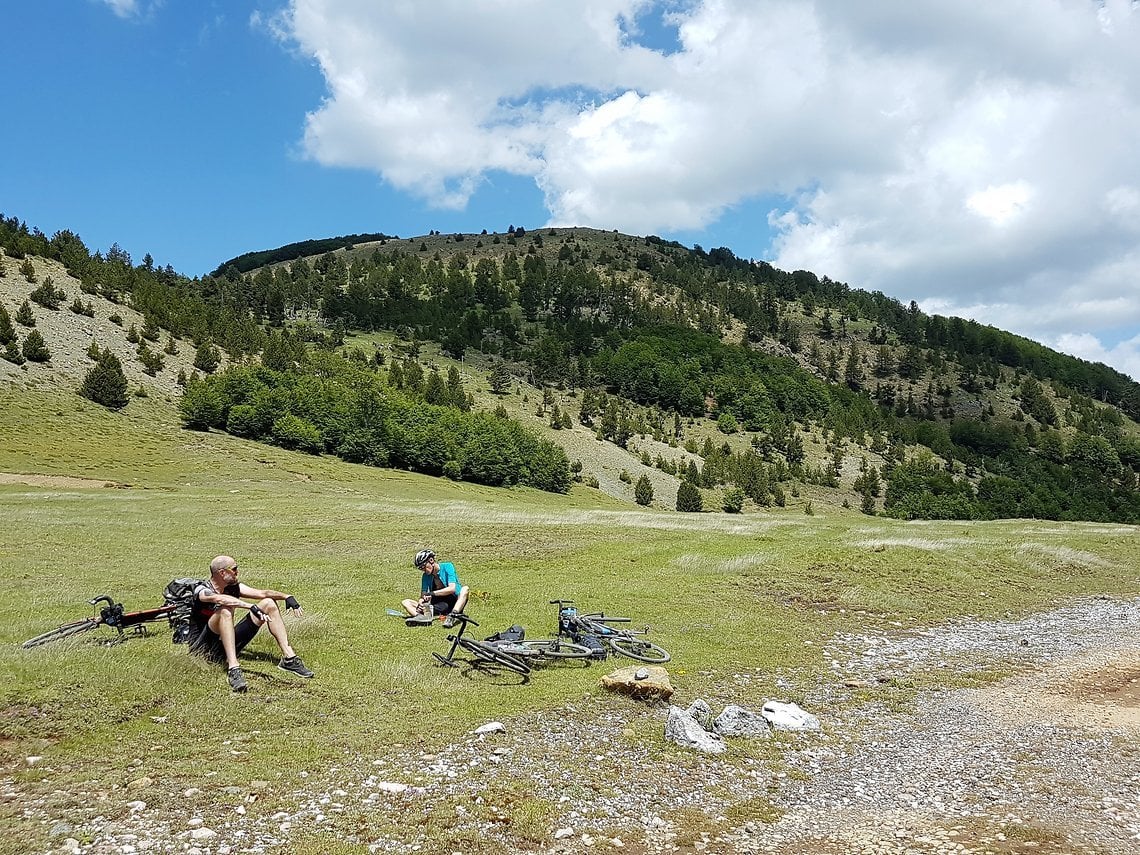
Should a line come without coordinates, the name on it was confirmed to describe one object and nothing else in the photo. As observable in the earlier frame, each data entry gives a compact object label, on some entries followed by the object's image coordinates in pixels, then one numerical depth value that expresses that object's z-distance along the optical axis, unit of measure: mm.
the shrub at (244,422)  107688
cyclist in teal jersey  17844
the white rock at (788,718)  11430
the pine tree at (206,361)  131000
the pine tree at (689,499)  135250
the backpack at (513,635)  15086
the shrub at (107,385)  98812
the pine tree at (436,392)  161662
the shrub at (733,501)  143200
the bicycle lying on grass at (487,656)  13625
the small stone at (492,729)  10418
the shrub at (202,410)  106875
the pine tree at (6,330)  103062
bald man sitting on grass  12242
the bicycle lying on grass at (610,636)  15578
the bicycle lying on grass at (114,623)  13320
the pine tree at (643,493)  135750
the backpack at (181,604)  13109
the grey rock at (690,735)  10234
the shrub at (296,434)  108188
